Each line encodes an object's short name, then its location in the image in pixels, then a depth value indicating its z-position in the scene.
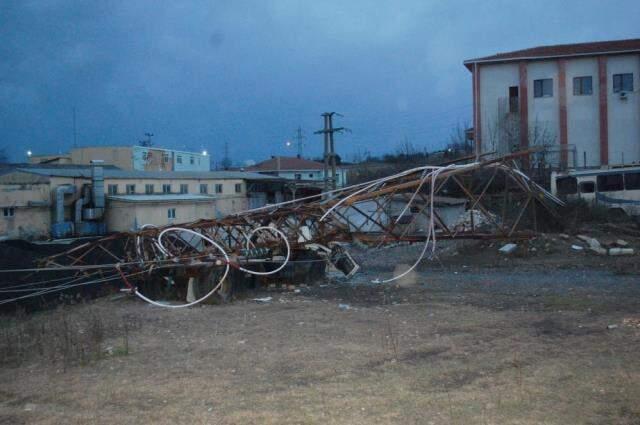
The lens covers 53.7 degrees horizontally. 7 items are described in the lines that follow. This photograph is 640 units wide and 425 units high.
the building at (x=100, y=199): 38.84
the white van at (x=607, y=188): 25.73
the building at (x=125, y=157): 65.94
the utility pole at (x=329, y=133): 44.35
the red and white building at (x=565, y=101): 39.38
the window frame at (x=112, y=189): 44.17
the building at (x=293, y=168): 73.75
